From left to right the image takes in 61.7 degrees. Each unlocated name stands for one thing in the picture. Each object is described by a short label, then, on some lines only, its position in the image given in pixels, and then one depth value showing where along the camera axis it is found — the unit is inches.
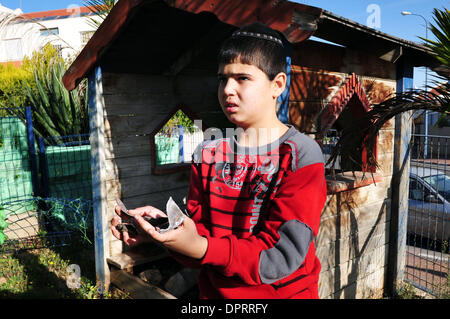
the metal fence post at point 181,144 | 356.2
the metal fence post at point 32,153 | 272.8
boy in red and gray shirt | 48.5
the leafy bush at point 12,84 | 380.9
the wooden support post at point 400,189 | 189.5
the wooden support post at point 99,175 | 150.4
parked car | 268.2
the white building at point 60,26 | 1135.0
